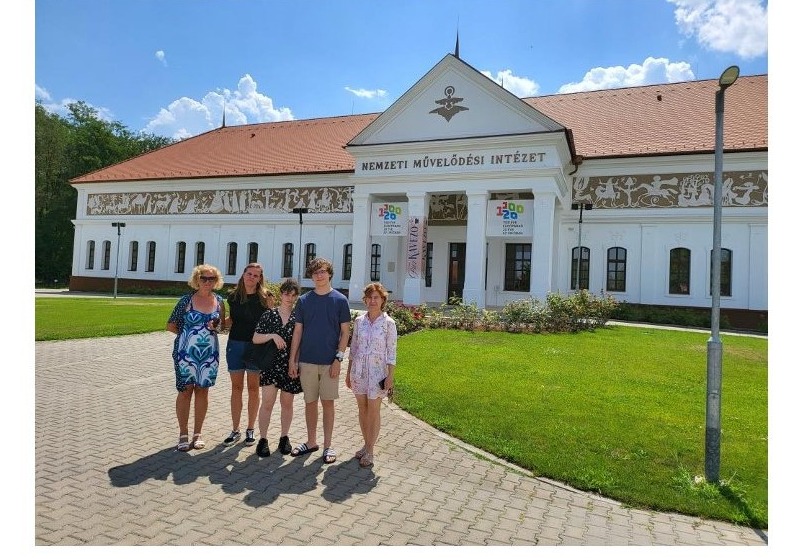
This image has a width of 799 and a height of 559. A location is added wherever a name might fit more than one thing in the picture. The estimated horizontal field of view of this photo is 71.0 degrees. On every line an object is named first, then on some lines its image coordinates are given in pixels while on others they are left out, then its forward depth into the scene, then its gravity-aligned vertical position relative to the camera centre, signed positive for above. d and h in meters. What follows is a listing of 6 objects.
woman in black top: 5.70 -0.50
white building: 21.00 +3.19
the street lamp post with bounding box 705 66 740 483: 4.91 -0.80
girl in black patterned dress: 5.45 -0.96
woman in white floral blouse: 5.32 -0.86
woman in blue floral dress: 5.46 -0.74
